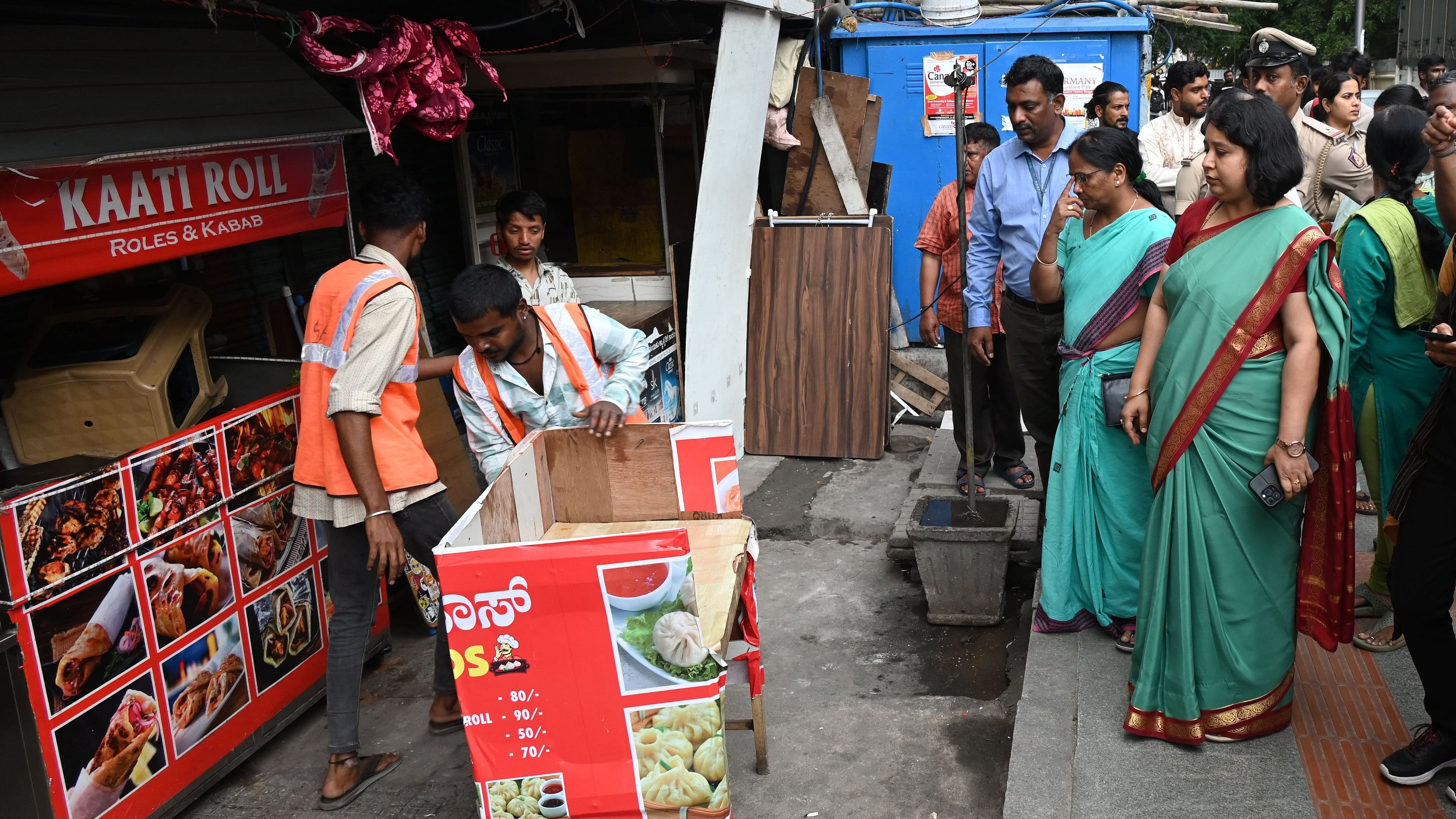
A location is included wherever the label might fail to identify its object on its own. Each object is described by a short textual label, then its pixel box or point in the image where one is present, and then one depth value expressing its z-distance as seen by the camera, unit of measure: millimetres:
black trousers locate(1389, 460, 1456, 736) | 2850
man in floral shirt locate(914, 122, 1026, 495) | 5645
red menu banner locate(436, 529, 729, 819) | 2309
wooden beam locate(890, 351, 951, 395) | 7508
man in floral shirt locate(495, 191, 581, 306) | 4898
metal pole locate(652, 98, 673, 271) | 6457
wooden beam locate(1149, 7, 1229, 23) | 9233
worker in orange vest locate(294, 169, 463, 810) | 3309
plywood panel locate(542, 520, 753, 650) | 2727
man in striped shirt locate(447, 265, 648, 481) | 3250
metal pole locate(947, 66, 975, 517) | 4160
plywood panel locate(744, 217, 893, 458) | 6656
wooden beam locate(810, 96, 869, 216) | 7027
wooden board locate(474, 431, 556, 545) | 2775
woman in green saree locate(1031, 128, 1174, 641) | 3771
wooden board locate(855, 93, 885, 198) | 7125
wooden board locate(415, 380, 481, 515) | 4629
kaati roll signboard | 2883
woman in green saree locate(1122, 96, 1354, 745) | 2930
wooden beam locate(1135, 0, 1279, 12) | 9008
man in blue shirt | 4680
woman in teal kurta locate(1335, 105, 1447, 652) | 3596
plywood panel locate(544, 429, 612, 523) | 3281
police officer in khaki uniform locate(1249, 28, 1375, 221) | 5117
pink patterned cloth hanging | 3914
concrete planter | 4391
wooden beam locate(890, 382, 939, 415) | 7559
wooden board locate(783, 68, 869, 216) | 7074
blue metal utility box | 7754
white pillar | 5586
